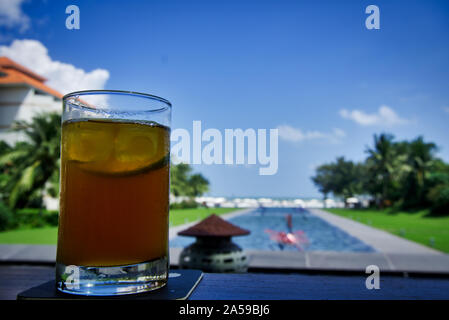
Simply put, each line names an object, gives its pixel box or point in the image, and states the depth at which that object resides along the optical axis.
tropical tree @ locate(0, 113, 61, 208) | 13.70
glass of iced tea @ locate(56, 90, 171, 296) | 0.56
